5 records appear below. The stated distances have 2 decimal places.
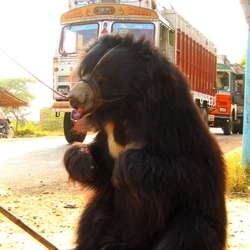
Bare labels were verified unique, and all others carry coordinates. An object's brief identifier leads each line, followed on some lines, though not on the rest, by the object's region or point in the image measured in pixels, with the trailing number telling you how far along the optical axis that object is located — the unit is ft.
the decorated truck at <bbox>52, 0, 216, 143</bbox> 35.12
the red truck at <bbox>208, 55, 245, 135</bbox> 65.77
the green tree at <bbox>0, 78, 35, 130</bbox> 144.87
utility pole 21.98
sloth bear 7.47
